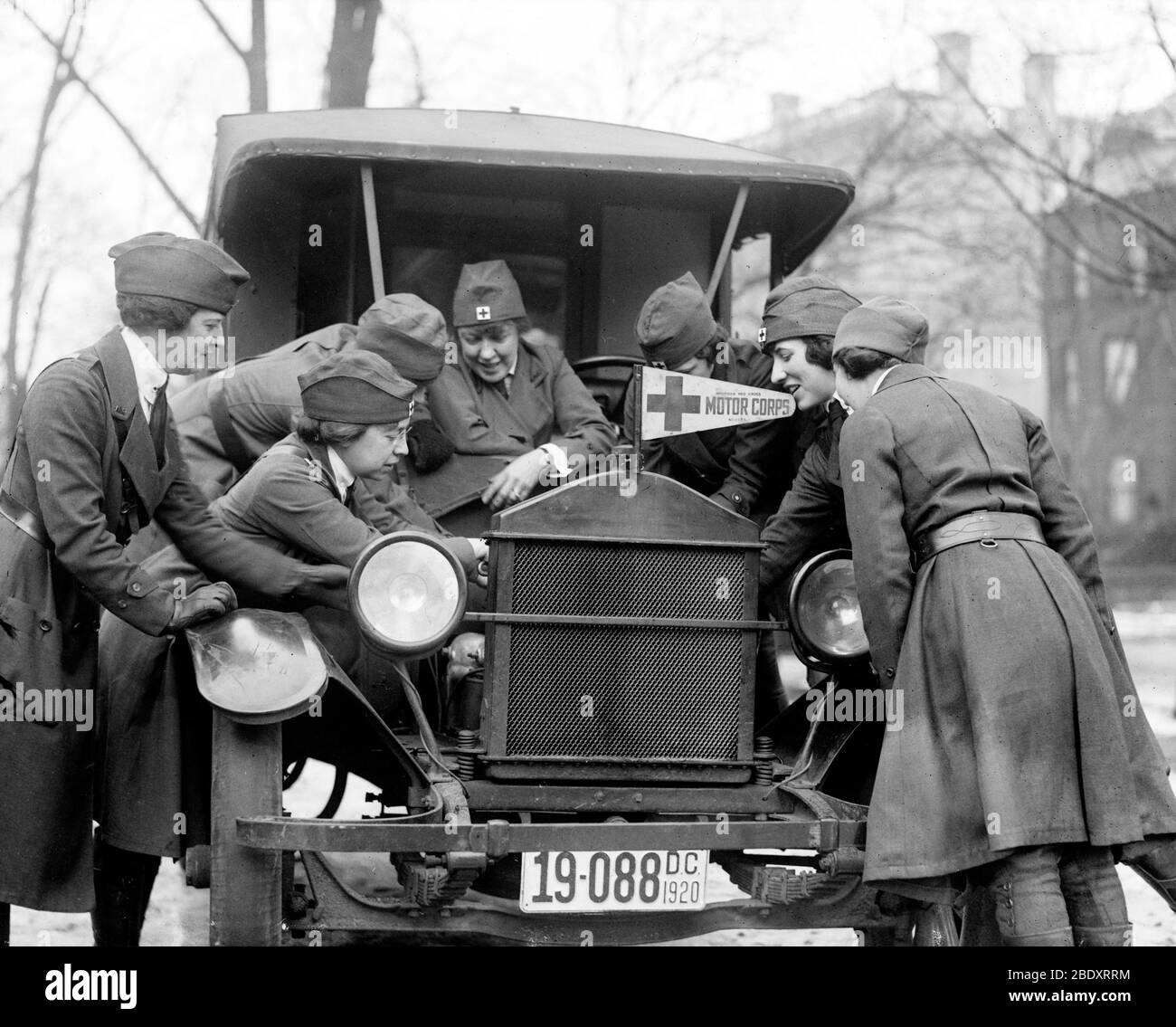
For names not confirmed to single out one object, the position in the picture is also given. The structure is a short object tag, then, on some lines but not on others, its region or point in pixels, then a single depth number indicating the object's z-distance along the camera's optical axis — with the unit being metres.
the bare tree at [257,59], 12.36
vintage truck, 3.56
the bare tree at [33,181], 11.27
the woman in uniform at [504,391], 5.04
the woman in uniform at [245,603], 4.00
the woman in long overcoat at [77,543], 3.74
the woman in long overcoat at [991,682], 3.51
